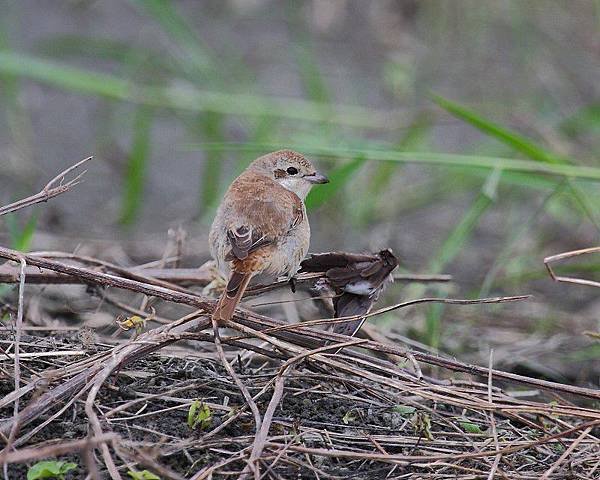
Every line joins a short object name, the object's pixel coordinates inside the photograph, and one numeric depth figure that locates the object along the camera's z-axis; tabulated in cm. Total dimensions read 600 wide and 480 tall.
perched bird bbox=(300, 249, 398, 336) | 814
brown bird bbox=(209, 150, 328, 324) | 786
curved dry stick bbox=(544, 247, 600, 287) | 766
